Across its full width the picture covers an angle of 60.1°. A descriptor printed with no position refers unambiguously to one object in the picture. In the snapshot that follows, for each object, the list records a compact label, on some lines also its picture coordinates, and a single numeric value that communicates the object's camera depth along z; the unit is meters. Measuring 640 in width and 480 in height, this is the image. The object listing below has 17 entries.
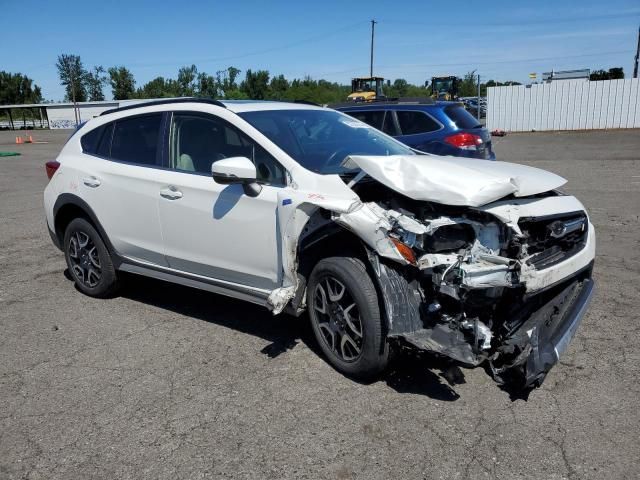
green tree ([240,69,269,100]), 79.56
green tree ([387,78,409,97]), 82.74
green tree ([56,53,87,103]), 90.60
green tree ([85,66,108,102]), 96.75
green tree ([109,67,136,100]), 83.62
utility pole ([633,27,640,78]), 46.36
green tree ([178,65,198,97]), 81.12
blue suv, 9.38
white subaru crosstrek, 3.15
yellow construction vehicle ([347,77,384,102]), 37.06
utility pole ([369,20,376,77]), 65.69
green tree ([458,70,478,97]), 70.50
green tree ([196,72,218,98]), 80.19
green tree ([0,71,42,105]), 79.88
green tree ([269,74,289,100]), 77.71
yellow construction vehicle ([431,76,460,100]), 35.53
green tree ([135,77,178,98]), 82.19
